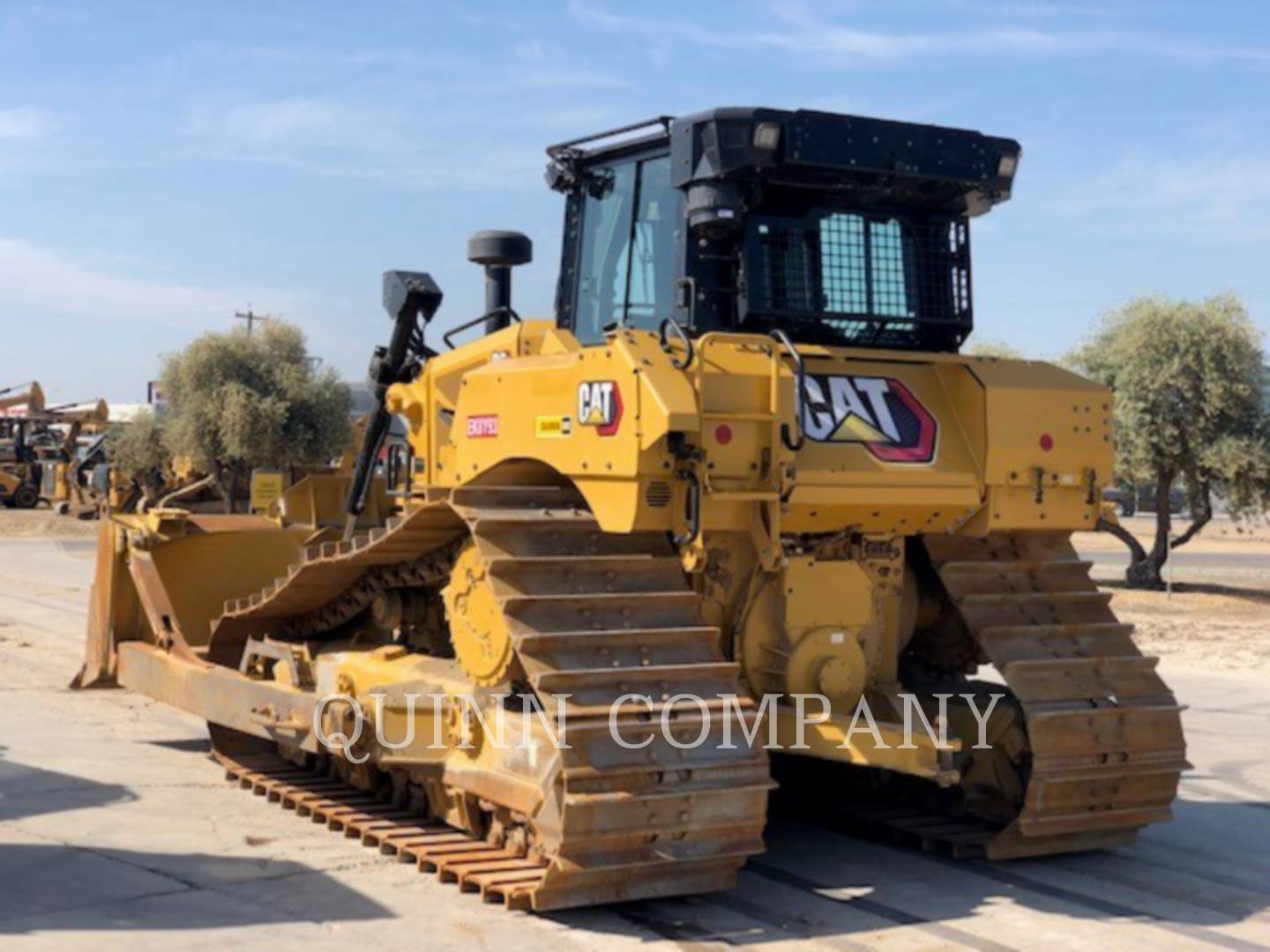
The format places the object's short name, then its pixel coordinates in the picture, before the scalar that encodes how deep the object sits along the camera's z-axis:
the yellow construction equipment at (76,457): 41.06
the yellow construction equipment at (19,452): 46.31
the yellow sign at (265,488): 12.77
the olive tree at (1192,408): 25.09
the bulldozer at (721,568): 6.72
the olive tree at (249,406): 34.88
